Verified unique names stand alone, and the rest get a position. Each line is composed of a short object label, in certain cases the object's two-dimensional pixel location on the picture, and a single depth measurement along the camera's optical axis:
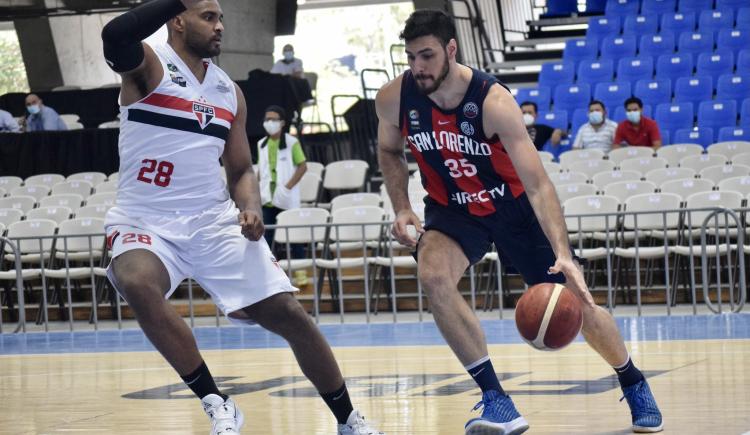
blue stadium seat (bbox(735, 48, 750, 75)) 17.81
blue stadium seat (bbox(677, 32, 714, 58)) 18.72
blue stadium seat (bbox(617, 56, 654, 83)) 18.44
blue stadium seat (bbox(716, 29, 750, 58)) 18.52
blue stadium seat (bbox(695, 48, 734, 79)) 17.97
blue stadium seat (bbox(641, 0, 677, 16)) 20.34
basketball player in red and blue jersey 4.98
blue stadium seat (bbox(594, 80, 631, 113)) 17.81
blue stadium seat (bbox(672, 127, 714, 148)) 16.44
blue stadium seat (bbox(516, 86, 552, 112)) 18.33
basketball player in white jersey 5.02
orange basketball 4.79
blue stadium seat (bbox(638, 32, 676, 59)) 19.03
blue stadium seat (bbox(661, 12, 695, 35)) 19.48
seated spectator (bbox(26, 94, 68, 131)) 19.03
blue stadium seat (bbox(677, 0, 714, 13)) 20.12
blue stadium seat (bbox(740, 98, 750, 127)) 16.59
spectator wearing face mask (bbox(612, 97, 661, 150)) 15.24
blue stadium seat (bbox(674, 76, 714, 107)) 17.44
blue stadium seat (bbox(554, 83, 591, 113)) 18.14
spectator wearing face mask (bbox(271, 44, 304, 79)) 20.38
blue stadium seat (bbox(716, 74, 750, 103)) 17.19
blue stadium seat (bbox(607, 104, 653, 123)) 17.30
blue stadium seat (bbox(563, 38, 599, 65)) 19.64
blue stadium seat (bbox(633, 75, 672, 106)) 17.59
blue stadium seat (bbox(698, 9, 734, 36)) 19.12
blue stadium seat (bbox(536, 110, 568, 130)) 17.50
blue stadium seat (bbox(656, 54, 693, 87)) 18.25
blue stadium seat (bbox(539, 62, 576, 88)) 19.08
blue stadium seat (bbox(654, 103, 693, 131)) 16.88
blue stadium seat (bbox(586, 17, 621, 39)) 20.20
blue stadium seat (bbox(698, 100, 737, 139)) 16.66
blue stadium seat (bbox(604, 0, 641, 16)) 20.66
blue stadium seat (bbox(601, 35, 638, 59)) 19.39
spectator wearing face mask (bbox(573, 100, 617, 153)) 15.38
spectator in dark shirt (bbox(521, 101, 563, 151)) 15.29
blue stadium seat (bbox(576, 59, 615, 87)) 18.75
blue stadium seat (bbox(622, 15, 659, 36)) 19.92
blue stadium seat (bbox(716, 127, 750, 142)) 16.25
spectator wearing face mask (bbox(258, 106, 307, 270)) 13.94
